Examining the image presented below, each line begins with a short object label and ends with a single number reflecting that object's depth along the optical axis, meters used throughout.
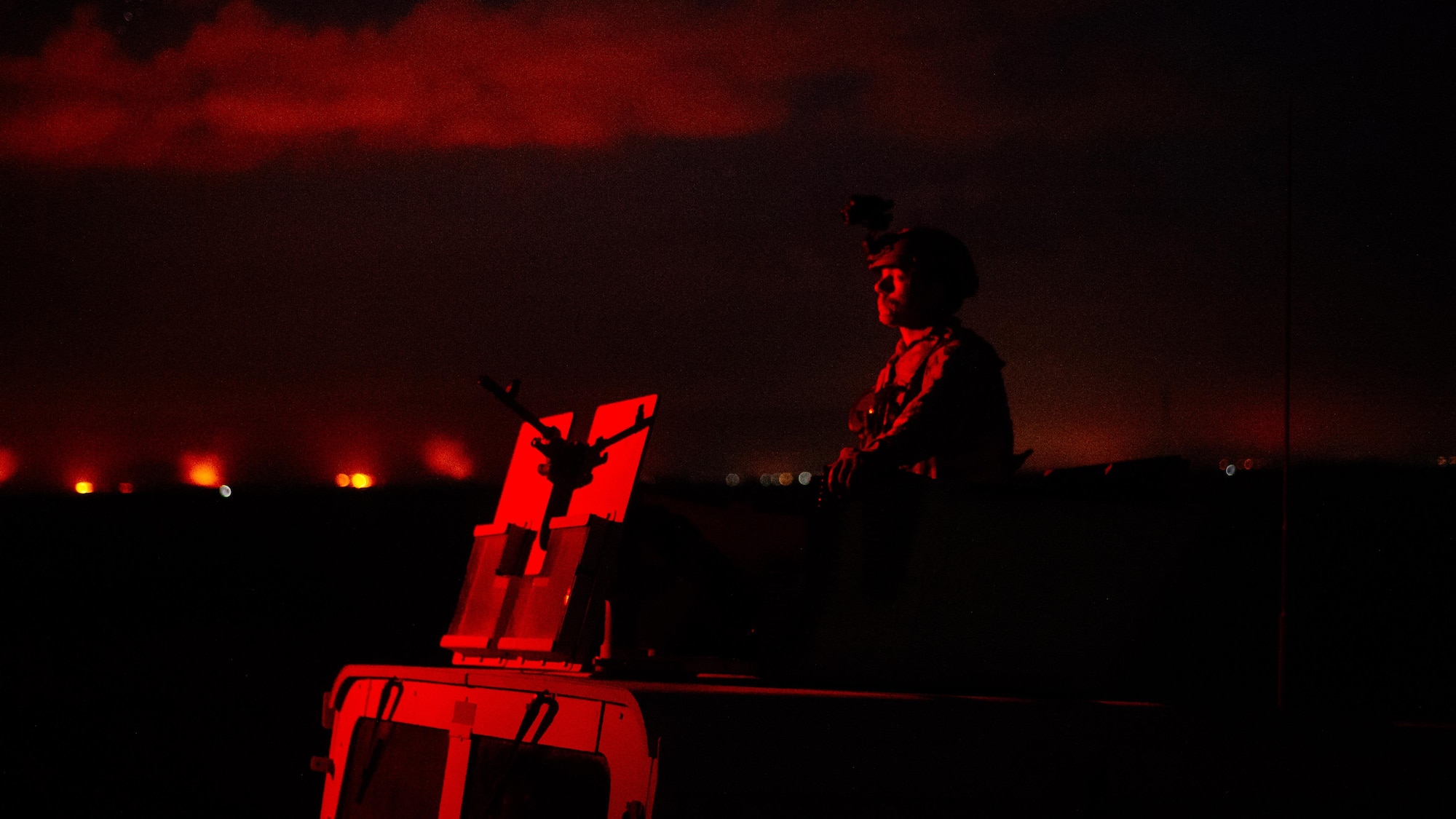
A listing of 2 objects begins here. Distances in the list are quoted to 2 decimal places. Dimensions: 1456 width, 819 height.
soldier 4.41
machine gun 4.36
